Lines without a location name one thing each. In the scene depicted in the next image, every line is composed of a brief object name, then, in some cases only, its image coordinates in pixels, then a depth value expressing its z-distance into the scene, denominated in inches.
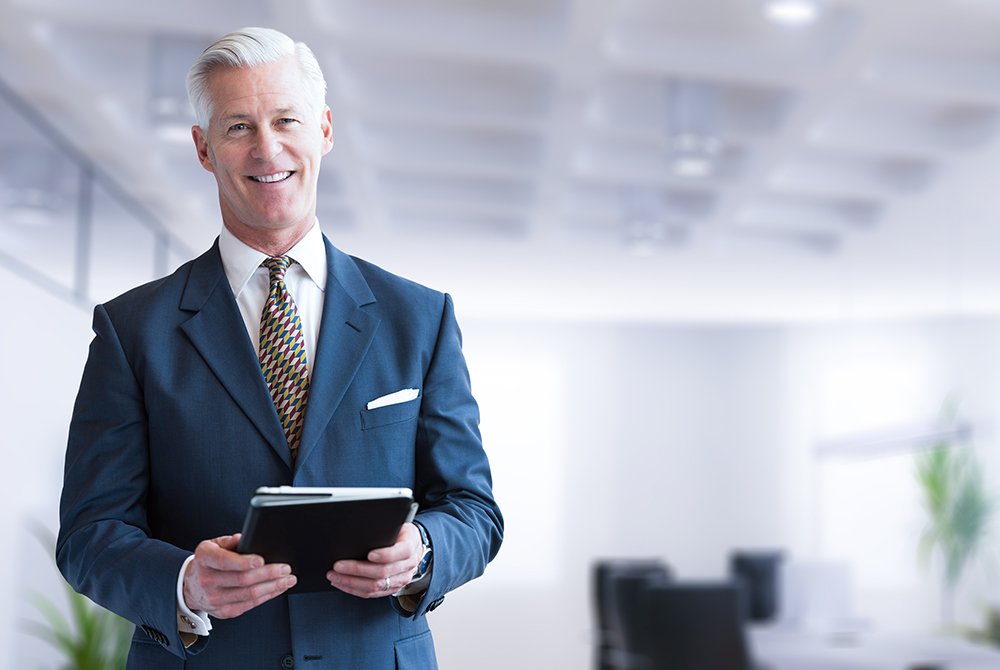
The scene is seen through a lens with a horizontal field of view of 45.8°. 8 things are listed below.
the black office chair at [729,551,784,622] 351.6
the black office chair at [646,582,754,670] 204.4
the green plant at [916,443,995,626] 373.1
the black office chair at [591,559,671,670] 268.2
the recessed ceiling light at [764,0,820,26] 149.6
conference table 229.1
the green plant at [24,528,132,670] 179.6
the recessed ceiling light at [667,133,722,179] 183.2
